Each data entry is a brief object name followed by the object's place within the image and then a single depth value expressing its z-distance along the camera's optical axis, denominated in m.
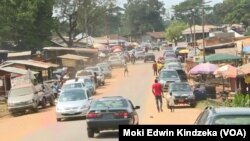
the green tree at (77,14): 99.07
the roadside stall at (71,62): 75.69
